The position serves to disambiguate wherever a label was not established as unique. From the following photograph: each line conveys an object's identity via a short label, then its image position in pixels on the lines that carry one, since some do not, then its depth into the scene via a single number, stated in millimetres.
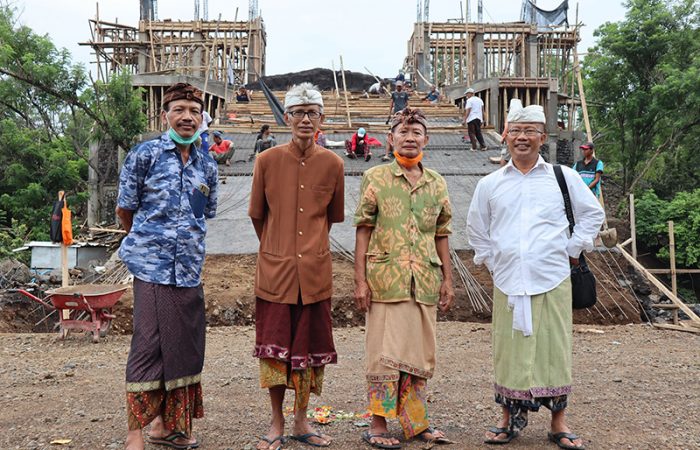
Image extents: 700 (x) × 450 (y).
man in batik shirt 3494
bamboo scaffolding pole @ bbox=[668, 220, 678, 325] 10148
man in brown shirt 3451
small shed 11875
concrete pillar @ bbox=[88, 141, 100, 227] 18031
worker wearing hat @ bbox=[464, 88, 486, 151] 15273
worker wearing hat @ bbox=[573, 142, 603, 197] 9727
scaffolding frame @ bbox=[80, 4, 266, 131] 21938
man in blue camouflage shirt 3291
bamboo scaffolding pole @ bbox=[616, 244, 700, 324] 9133
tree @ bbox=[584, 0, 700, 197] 18516
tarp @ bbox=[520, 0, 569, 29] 23672
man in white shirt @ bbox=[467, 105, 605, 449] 3469
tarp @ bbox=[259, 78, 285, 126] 18500
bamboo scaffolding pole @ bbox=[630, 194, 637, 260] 10477
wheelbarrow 7156
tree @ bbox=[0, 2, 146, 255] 16547
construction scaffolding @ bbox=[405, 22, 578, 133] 19984
